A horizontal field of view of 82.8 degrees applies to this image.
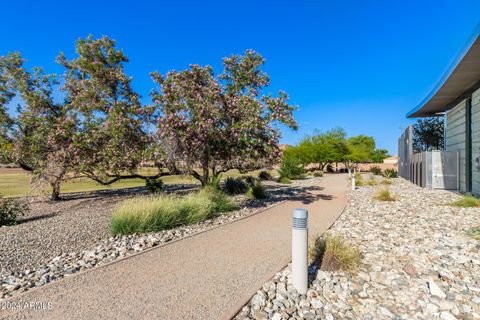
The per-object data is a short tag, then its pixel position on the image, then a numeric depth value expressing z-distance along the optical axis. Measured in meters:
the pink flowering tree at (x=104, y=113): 10.08
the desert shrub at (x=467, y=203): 9.38
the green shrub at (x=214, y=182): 11.28
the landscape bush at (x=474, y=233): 5.74
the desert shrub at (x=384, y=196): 11.34
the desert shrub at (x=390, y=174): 29.24
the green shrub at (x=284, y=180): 22.36
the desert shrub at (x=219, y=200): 9.21
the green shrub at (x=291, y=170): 25.74
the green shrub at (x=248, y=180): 16.21
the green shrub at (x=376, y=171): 34.17
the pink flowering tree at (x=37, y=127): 11.02
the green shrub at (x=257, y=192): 12.54
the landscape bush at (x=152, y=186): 14.77
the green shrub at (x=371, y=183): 18.87
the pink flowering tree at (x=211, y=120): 9.06
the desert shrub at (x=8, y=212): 8.24
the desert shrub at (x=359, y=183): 19.11
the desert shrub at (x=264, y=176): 26.55
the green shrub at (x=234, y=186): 14.59
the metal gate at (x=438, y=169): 15.36
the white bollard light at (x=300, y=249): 3.52
